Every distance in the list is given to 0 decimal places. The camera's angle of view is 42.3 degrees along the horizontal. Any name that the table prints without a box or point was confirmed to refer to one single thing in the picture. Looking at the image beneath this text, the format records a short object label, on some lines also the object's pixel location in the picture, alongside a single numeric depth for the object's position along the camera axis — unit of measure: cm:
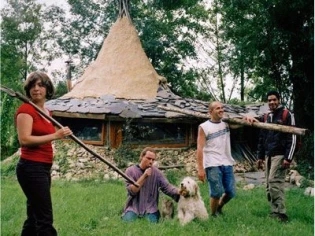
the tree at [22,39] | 2672
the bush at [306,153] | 1219
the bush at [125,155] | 1195
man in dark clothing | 570
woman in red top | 344
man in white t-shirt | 574
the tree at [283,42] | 1157
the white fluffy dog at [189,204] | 549
